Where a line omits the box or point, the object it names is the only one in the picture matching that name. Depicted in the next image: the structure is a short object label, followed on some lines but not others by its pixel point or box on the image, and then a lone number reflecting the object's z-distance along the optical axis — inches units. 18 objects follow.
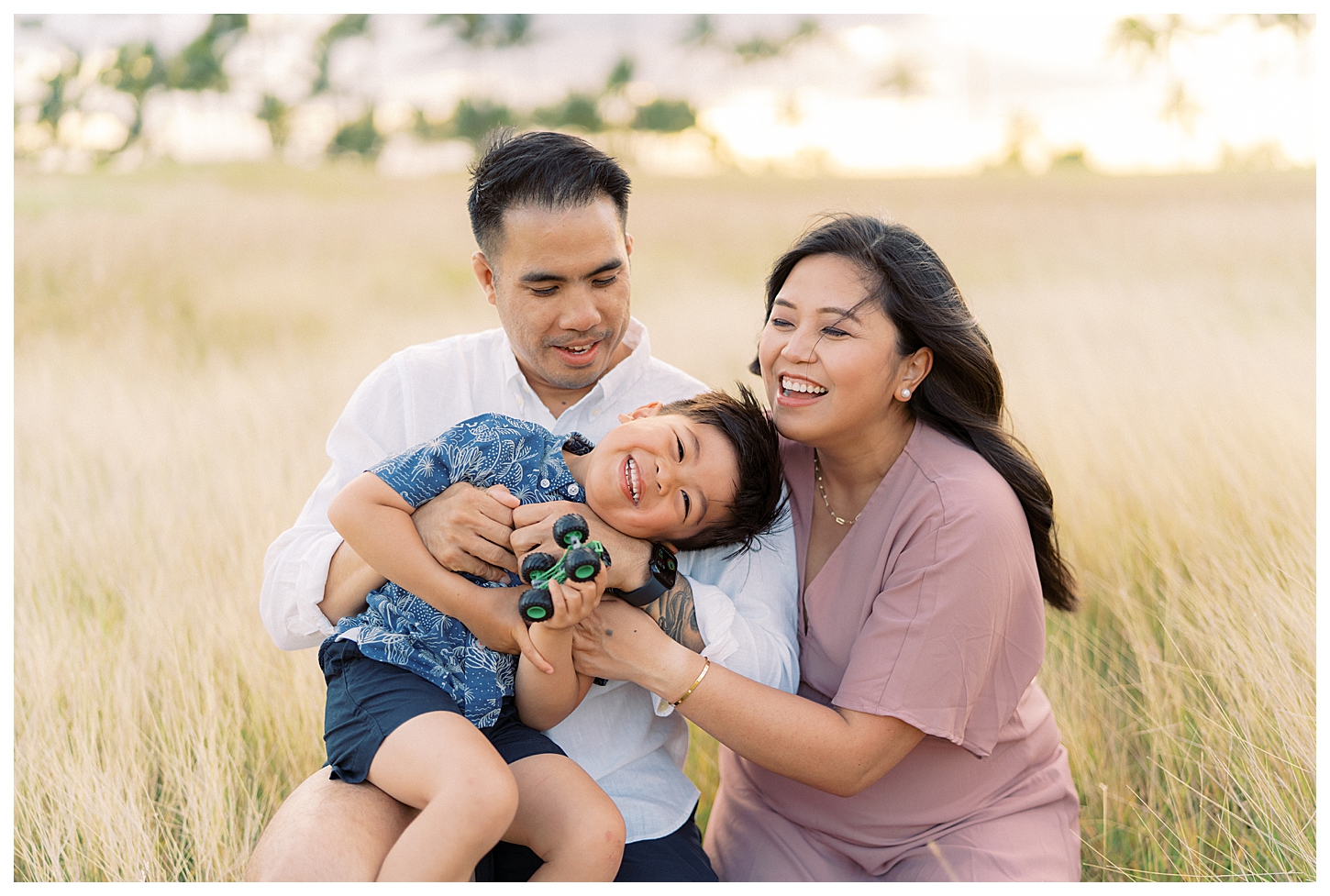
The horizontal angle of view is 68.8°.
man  101.7
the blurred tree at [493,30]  1552.7
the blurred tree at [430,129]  1509.6
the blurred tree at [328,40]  1332.4
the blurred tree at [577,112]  1550.2
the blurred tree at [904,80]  1845.5
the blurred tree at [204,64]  1133.7
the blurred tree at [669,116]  1546.5
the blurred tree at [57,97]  805.9
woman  97.0
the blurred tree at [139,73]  1097.4
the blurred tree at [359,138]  1425.9
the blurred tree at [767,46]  1533.0
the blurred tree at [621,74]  1631.4
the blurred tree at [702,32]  1620.8
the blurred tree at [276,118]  1266.0
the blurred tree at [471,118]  1487.5
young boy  88.4
